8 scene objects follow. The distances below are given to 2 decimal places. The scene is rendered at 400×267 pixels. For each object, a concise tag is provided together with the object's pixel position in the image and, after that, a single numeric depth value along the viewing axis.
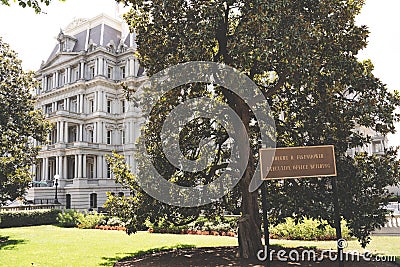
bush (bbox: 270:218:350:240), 16.44
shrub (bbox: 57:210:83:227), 26.64
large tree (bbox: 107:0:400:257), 9.91
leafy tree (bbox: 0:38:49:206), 17.98
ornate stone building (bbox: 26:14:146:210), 45.75
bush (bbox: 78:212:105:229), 25.03
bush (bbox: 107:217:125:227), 24.49
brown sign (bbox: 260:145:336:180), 8.54
